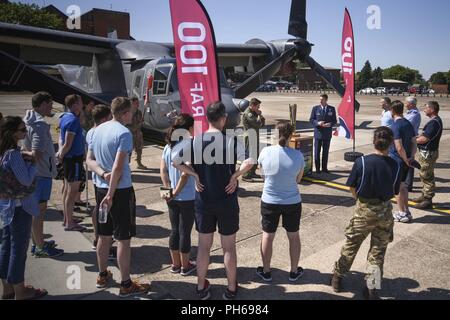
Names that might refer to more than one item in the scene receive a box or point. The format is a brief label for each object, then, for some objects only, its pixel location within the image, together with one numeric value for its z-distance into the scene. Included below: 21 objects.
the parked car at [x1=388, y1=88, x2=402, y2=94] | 76.15
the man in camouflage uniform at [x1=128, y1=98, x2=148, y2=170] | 8.50
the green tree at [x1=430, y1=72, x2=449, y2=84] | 98.94
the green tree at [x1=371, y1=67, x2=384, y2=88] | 101.56
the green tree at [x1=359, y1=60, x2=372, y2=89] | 102.12
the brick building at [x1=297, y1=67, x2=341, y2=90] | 87.43
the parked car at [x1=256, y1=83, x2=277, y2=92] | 69.97
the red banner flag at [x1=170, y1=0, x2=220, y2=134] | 4.69
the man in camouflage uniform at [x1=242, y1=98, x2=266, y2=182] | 8.07
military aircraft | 11.08
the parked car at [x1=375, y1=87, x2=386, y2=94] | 76.46
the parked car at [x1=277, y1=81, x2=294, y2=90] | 83.54
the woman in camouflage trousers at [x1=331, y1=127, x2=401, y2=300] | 3.50
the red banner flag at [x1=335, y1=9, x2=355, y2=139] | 8.45
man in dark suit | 8.62
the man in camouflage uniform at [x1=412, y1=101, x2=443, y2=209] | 6.12
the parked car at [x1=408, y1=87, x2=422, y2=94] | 64.79
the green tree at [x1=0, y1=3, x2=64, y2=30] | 44.06
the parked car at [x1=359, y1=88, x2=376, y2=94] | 76.50
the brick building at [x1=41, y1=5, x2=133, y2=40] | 58.50
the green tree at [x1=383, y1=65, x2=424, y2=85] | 124.69
